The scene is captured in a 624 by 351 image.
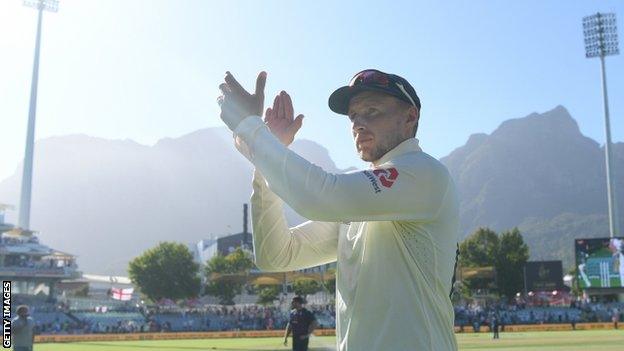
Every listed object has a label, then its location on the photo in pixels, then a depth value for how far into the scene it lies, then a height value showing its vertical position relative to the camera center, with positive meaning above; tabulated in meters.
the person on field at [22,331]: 13.66 -0.81
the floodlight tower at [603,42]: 67.06 +25.69
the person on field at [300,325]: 16.94 -0.83
